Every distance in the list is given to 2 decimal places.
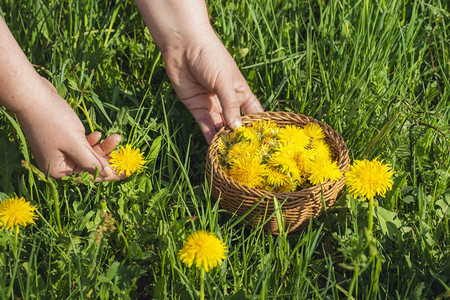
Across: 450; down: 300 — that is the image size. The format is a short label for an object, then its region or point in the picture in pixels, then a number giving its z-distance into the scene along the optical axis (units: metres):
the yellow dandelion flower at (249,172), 0.75
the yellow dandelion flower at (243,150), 0.77
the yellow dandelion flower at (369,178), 0.63
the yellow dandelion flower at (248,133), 0.80
